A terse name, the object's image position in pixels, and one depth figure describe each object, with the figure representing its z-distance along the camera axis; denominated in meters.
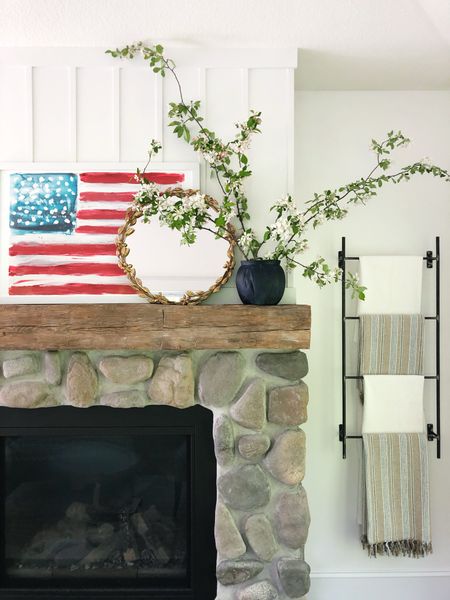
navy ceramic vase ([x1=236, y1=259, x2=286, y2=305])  2.14
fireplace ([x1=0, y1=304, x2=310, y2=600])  2.14
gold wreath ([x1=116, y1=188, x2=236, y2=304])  2.27
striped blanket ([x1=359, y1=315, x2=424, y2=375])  2.64
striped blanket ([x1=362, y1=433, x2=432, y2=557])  2.59
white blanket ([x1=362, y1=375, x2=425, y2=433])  2.63
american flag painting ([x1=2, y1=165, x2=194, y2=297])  2.29
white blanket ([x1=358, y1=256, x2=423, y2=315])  2.64
